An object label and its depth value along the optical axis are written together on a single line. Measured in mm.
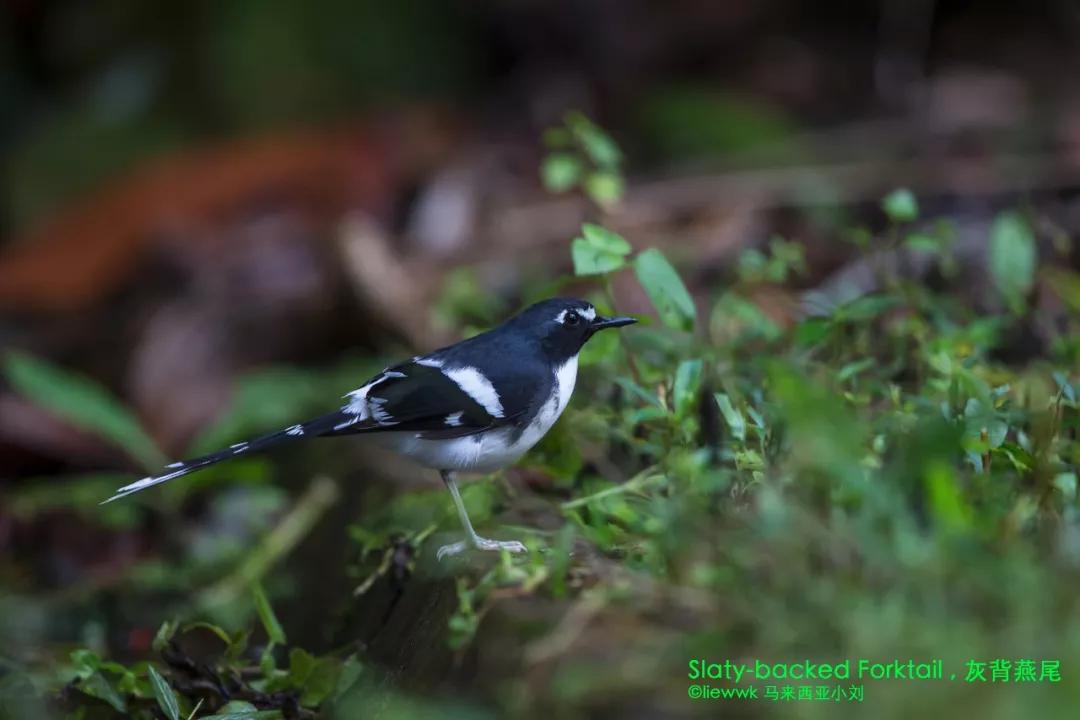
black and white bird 5895
